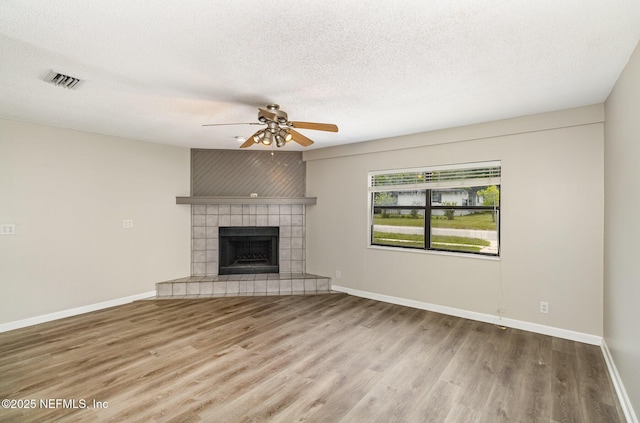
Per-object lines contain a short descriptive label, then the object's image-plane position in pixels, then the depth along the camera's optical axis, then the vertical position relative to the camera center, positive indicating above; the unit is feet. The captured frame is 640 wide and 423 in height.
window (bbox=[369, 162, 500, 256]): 11.93 +0.23
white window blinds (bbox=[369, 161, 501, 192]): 11.72 +1.65
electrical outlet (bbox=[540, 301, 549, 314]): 10.32 -3.32
